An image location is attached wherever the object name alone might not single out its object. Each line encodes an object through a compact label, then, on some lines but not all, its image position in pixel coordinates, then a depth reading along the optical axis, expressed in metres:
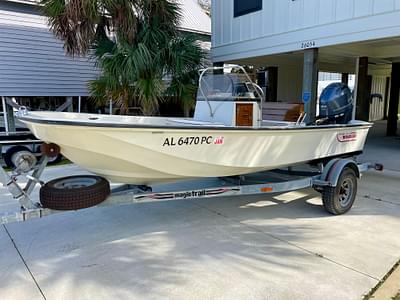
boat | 2.91
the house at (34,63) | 10.06
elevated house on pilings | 6.07
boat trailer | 2.91
